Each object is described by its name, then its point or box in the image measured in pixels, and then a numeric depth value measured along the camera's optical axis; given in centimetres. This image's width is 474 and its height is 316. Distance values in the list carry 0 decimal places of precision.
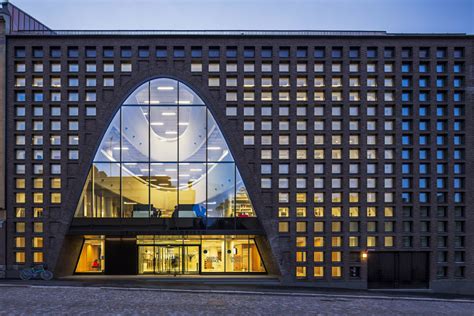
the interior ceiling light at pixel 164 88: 3131
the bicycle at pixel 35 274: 2898
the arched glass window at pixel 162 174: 3081
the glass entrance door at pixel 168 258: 3228
